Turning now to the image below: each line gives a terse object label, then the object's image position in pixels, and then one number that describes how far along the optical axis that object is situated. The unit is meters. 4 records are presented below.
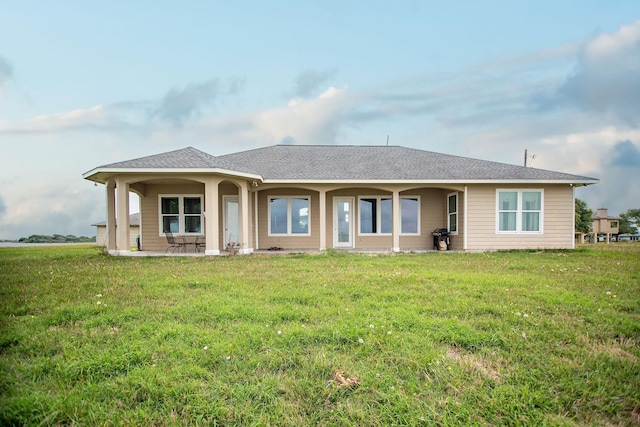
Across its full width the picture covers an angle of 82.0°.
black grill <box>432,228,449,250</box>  15.45
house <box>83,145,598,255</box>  13.55
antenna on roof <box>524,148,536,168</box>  28.95
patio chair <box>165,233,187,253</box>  14.26
